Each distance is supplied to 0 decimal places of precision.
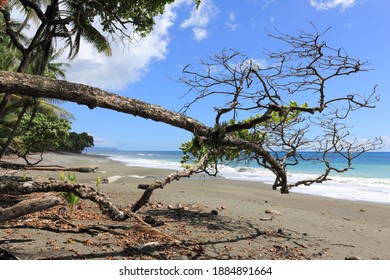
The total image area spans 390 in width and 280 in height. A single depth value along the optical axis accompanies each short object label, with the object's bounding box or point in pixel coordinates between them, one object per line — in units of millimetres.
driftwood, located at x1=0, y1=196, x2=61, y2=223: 4383
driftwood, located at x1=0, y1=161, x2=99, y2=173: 17312
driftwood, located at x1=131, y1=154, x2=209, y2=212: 6293
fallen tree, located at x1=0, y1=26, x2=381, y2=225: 4000
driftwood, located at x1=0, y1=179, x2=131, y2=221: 4340
